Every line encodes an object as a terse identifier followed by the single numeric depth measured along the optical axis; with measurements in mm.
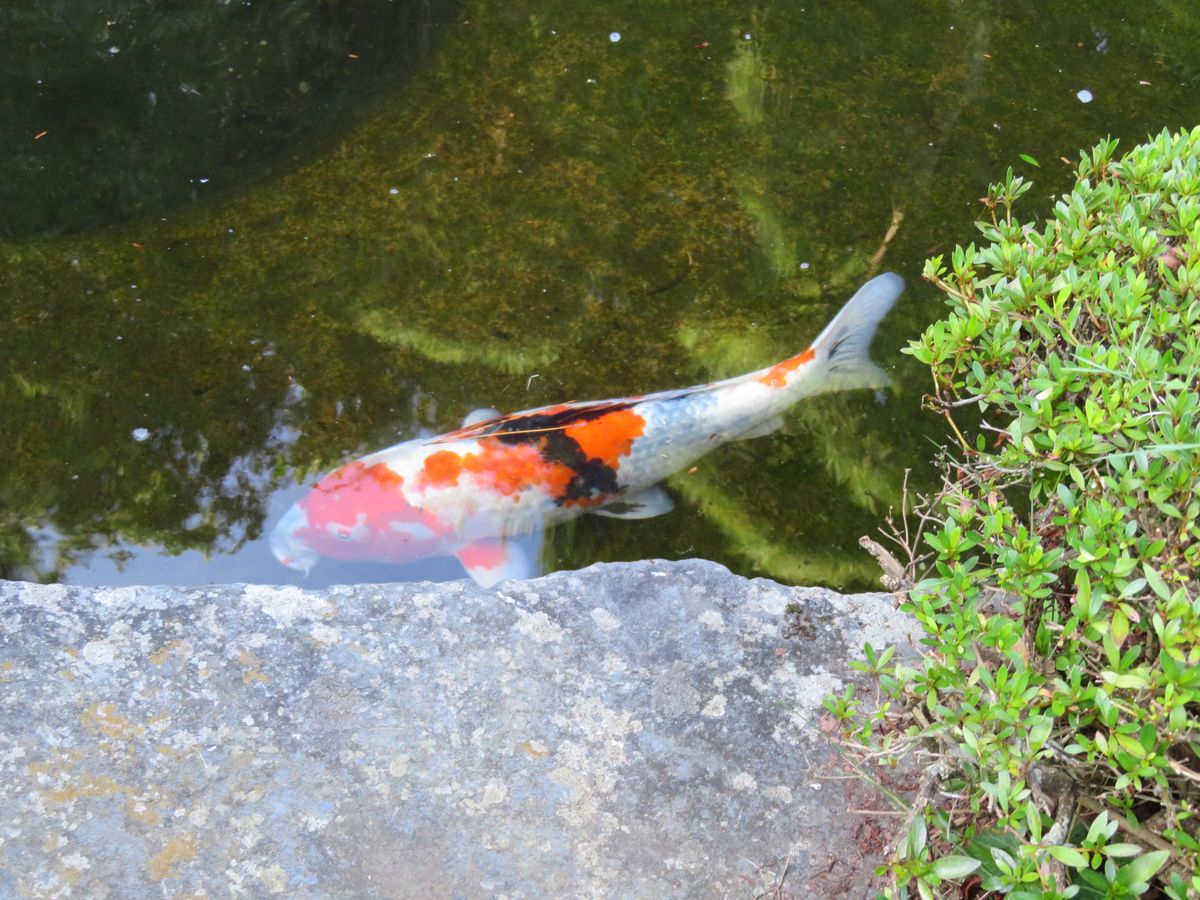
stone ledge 2061
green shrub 1600
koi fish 3449
